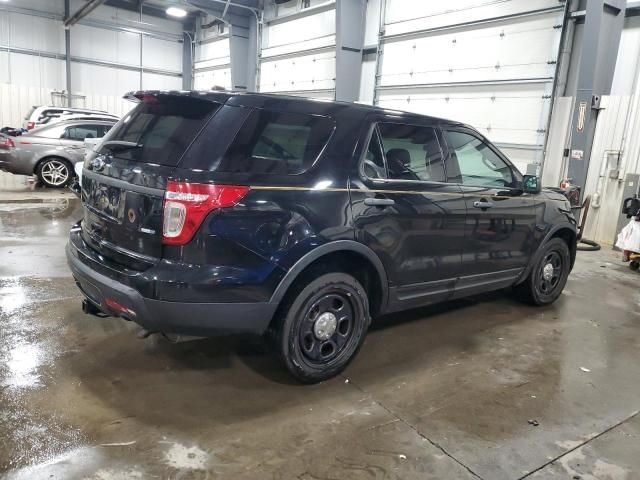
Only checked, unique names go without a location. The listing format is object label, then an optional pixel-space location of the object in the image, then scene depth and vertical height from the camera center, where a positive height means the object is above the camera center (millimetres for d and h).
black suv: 2500 -437
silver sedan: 9516 -498
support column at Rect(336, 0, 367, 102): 11734 +2398
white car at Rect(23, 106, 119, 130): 12164 +294
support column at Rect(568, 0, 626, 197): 7305 +1372
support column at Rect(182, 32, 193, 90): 19812 +2905
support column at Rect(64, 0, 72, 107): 17250 +2662
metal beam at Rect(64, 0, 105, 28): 15203 +3682
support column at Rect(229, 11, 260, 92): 15523 +2719
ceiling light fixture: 16375 +4062
